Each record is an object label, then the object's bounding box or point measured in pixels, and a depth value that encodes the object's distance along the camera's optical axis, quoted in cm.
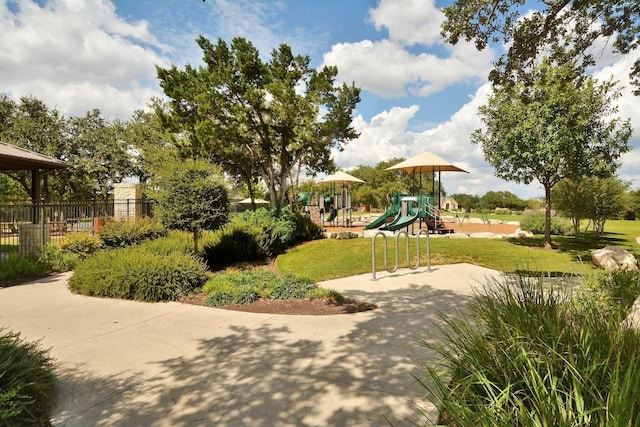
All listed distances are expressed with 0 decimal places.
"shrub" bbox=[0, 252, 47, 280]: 825
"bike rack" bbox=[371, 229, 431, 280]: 773
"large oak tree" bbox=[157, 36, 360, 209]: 1411
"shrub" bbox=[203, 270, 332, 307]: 596
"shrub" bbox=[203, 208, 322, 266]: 1080
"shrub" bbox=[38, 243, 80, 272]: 923
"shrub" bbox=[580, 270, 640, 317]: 418
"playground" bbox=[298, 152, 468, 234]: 1391
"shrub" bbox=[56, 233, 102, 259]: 967
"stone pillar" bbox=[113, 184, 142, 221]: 1269
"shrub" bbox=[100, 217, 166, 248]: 998
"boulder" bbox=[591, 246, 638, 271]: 873
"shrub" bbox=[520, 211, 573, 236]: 1803
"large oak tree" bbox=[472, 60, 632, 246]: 1126
